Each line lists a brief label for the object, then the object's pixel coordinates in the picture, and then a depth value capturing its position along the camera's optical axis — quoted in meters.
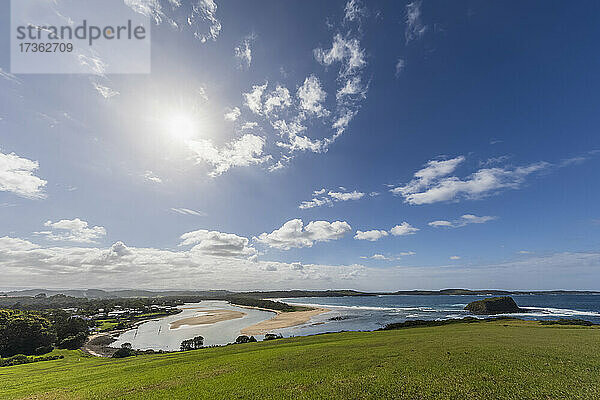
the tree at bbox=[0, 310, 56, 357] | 61.31
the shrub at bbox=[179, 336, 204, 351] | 62.76
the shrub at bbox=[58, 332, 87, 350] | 67.31
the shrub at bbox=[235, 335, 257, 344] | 61.91
